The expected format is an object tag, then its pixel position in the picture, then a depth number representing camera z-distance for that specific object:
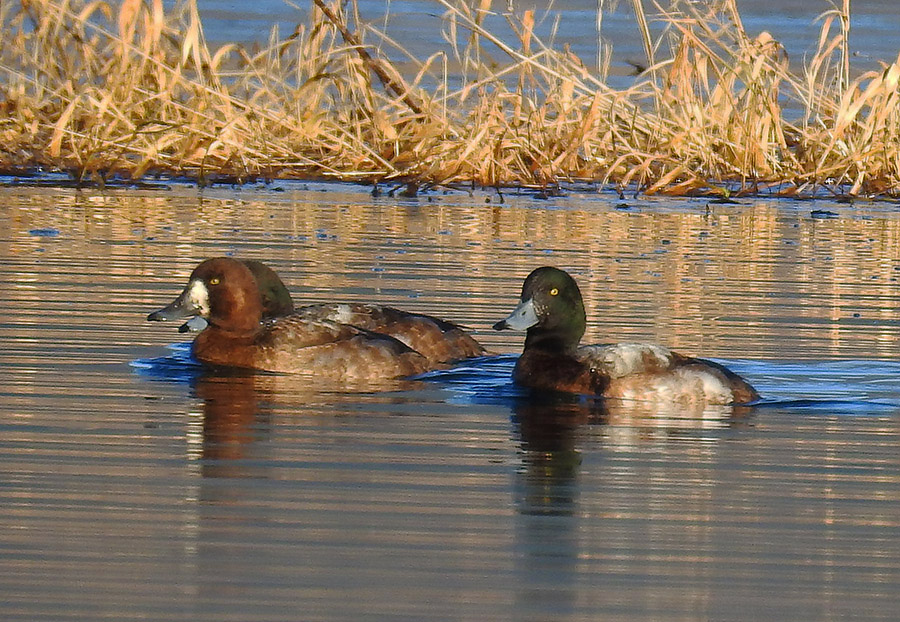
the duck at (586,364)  17.83
